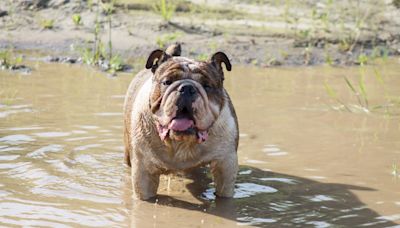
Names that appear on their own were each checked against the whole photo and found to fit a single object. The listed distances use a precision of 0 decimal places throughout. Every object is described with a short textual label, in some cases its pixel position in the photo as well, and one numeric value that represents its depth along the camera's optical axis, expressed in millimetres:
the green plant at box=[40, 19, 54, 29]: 13328
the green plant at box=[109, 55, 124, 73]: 11516
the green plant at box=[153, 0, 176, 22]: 13062
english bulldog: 5961
